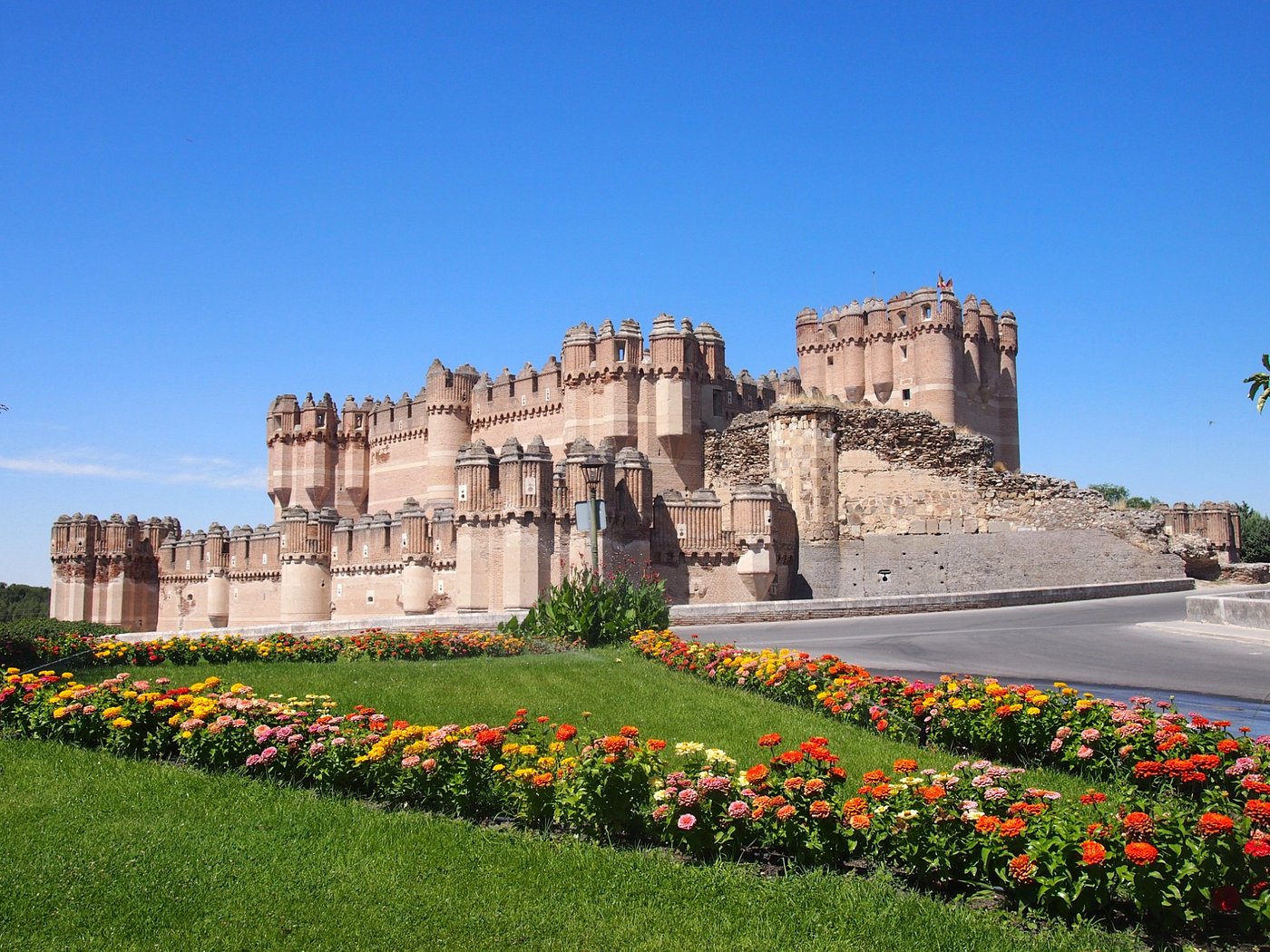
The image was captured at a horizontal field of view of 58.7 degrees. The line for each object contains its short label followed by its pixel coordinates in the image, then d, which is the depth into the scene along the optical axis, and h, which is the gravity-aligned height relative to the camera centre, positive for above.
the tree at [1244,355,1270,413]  8.22 +1.28
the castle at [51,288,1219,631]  34.47 +3.00
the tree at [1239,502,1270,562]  63.72 +1.22
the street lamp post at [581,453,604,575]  33.56 +2.77
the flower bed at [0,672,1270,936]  6.34 -1.63
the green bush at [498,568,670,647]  21.84 -0.99
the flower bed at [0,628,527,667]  19.34 -1.43
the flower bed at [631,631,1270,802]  8.41 -1.50
